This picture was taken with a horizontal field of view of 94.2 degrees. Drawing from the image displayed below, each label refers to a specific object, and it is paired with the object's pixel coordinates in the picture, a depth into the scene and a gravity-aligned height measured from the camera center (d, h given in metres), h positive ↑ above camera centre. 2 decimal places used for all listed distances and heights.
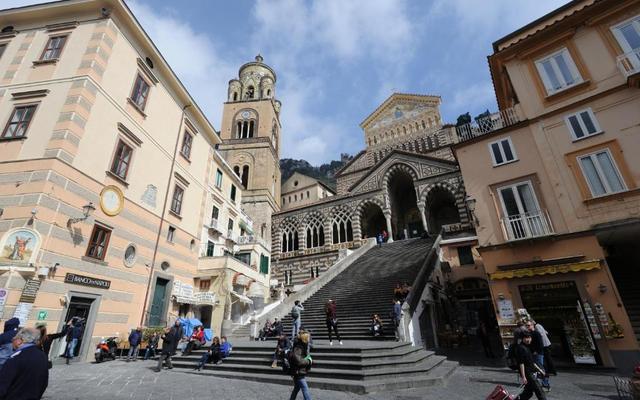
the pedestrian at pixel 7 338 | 4.31 -0.08
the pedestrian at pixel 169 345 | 9.03 -0.51
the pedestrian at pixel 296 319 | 10.51 +0.13
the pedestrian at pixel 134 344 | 10.89 -0.52
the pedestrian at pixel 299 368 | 4.99 -0.71
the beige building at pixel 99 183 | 9.42 +5.49
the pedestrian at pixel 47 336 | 4.79 -0.08
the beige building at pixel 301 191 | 44.38 +18.70
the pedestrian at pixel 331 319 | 9.66 +0.08
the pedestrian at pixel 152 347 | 11.41 -0.68
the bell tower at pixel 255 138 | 32.81 +21.80
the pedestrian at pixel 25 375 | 2.74 -0.38
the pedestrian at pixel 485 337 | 10.98 -0.70
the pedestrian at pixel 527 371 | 4.64 -0.85
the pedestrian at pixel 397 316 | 9.84 +0.11
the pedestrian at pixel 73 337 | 9.50 -0.18
